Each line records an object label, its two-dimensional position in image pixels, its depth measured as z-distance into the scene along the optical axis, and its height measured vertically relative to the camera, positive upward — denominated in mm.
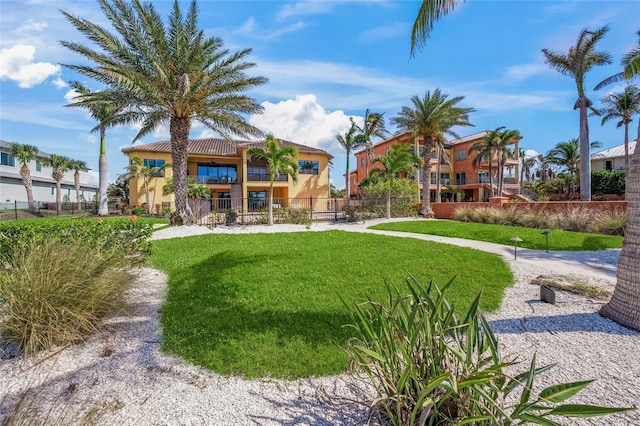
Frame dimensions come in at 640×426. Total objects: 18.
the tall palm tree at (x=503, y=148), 35000 +7175
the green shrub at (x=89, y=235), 6293 -720
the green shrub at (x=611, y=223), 13461 -901
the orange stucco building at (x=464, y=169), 40688 +5307
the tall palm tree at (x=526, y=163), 52500 +8203
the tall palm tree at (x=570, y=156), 38500 +6630
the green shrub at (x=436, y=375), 1938 -1277
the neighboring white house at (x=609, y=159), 37656 +6215
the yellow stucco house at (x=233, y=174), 31906 +3664
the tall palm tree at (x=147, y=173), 30188 +3447
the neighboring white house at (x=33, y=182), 34250 +3290
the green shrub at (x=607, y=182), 32062 +2605
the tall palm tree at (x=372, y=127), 36312 +9980
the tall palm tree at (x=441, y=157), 29425 +6468
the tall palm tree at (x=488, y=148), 35812 +7441
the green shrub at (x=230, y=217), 19312 -792
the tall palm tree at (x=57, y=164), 36484 +5286
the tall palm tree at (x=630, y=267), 4367 -962
